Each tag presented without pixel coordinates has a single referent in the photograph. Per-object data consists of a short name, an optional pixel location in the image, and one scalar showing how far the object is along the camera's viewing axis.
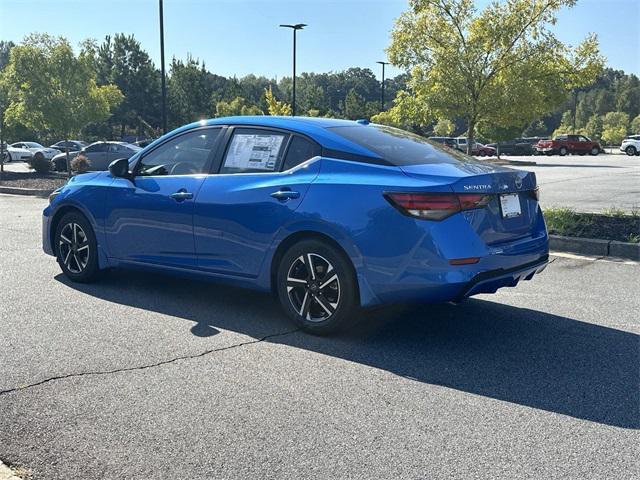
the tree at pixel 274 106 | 38.50
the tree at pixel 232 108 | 57.50
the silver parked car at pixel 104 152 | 25.50
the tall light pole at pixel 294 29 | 37.88
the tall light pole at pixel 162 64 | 23.58
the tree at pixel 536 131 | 95.75
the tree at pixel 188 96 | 70.50
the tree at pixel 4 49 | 111.84
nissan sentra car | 4.34
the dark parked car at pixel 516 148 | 50.09
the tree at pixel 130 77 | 71.00
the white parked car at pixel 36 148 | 37.34
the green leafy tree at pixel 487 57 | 13.06
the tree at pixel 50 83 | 20.94
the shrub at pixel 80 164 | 23.00
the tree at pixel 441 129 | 68.19
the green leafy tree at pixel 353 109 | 72.00
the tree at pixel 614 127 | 67.56
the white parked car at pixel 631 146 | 48.72
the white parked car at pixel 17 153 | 39.33
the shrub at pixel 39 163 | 24.31
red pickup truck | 48.88
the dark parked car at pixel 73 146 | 40.23
